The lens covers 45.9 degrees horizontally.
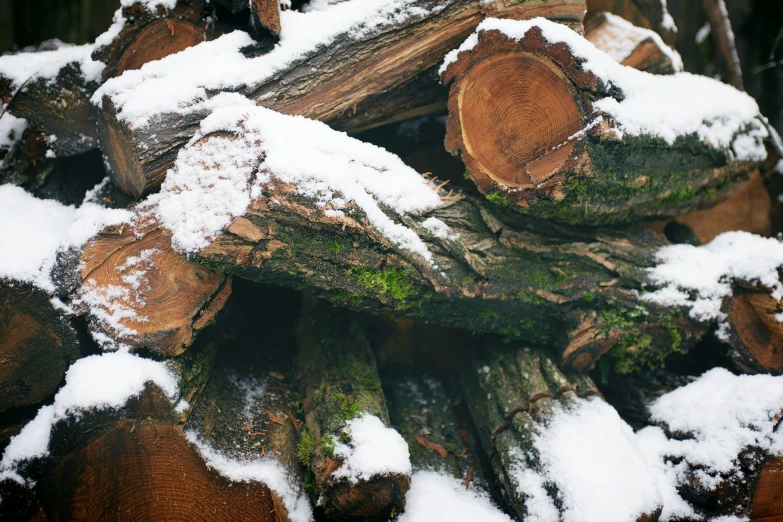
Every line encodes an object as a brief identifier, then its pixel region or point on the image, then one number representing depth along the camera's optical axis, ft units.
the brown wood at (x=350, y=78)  3.41
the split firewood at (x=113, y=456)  3.12
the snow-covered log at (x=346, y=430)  3.27
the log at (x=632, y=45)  4.16
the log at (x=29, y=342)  3.30
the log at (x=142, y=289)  3.27
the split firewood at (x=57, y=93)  3.68
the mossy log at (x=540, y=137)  3.30
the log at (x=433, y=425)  3.70
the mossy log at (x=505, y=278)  3.29
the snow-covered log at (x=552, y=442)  3.32
